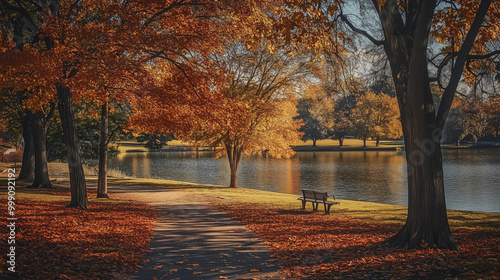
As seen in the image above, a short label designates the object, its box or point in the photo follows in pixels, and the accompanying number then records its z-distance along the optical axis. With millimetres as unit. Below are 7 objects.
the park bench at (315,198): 17812
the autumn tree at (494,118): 74681
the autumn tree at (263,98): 29391
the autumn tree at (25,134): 27438
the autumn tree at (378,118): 95438
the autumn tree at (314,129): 103562
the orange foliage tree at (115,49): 13828
